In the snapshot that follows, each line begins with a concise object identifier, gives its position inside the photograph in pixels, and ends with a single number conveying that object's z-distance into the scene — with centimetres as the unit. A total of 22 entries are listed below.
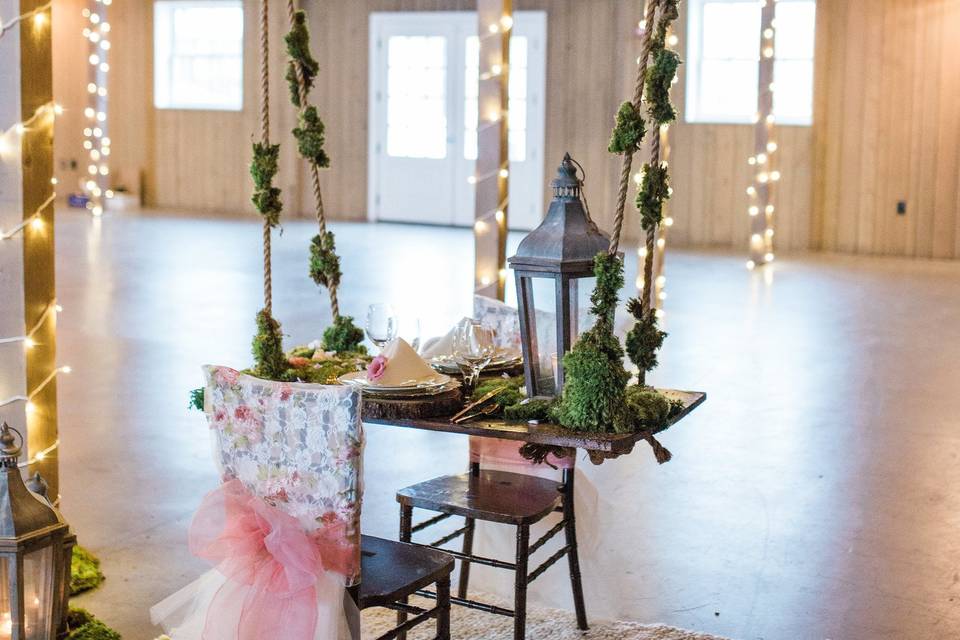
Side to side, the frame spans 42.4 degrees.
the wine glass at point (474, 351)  294
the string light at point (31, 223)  331
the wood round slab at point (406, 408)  269
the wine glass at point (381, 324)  304
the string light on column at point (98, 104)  1406
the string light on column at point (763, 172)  1088
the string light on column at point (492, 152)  668
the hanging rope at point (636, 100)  258
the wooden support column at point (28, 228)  329
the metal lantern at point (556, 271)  268
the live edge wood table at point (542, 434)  254
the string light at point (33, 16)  326
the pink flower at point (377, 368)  277
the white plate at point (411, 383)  273
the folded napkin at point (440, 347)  307
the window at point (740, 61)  1212
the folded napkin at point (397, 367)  276
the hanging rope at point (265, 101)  304
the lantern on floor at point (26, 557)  272
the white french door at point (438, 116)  1341
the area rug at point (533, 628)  328
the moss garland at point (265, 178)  322
